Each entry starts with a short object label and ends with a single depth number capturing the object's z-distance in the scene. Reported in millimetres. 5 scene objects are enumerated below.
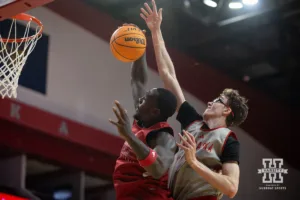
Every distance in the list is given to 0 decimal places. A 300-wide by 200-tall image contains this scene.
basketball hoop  7133
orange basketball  5779
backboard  5496
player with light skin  5022
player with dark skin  4670
